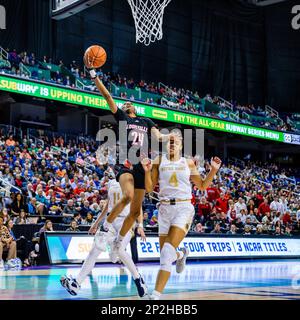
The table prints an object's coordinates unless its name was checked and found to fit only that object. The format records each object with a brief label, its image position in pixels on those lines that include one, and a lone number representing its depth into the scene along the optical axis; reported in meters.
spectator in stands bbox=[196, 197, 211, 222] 22.08
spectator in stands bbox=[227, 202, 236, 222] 22.77
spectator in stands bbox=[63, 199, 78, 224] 17.64
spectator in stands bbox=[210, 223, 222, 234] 20.59
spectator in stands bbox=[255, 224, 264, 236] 22.35
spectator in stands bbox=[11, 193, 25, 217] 16.69
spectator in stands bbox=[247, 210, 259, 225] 23.27
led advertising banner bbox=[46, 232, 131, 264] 15.58
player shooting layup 7.98
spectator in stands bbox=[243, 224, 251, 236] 21.87
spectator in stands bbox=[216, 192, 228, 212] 22.78
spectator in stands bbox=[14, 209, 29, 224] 16.14
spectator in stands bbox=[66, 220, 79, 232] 16.41
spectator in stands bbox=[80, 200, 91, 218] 18.38
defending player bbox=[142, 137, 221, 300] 6.89
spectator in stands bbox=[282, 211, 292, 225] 25.23
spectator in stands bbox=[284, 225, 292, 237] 23.83
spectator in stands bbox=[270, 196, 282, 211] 26.20
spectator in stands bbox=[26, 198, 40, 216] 17.08
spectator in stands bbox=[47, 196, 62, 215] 17.84
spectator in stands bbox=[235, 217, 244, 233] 22.16
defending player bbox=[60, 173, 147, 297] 7.47
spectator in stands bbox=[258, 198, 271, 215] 25.39
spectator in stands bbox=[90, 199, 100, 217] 18.54
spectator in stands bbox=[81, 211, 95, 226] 17.77
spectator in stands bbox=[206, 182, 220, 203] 24.15
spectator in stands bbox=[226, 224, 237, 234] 21.14
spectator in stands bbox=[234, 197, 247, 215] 23.75
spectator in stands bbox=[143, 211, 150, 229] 18.85
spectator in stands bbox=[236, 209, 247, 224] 23.05
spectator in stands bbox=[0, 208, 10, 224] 15.14
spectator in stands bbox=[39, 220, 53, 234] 15.68
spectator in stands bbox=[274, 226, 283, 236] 23.10
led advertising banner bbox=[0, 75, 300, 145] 24.34
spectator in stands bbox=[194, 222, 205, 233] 20.05
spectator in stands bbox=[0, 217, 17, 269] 14.55
